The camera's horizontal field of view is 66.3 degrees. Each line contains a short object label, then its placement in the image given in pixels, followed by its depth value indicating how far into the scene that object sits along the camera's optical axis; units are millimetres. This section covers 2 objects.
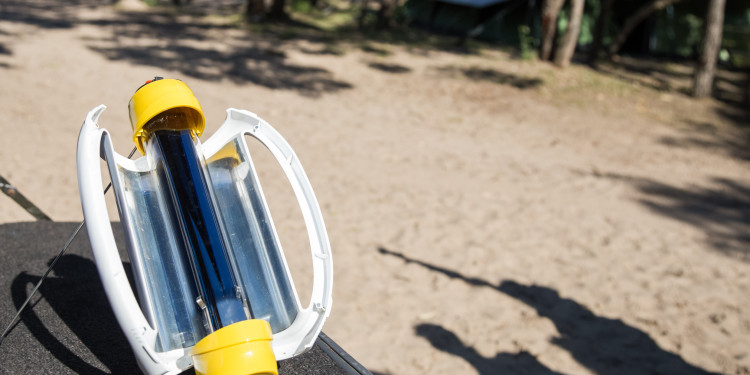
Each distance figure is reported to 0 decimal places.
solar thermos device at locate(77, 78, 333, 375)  1535
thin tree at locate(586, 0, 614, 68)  11953
